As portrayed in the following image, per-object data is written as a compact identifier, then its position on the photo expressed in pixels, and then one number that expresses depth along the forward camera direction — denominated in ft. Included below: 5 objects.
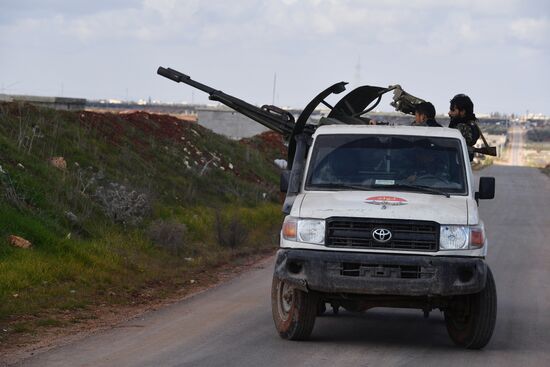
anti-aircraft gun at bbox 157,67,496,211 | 38.01
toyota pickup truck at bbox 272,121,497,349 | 32.76
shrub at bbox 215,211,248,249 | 69.21
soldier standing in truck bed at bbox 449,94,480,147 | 41.63
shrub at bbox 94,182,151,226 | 62.03
